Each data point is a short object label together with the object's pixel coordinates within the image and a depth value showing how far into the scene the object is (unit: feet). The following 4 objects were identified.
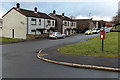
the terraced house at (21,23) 114.62
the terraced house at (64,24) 162.81
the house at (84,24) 252.01
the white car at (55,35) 112.44
